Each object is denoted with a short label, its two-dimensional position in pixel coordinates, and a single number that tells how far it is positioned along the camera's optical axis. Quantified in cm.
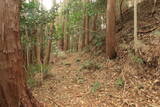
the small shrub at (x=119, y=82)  362
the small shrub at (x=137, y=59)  389
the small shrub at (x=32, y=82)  405
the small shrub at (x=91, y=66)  484
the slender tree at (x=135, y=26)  418
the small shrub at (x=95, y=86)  366
